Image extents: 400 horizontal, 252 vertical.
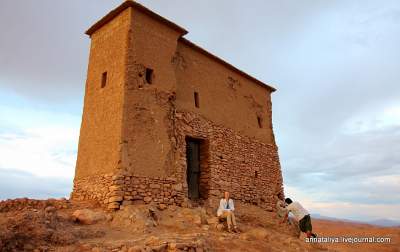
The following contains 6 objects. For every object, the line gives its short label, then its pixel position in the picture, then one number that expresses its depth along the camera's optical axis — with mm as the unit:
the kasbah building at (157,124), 9625
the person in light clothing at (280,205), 14758
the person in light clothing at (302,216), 9812
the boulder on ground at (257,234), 9125
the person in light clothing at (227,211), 9430
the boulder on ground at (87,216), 8086
